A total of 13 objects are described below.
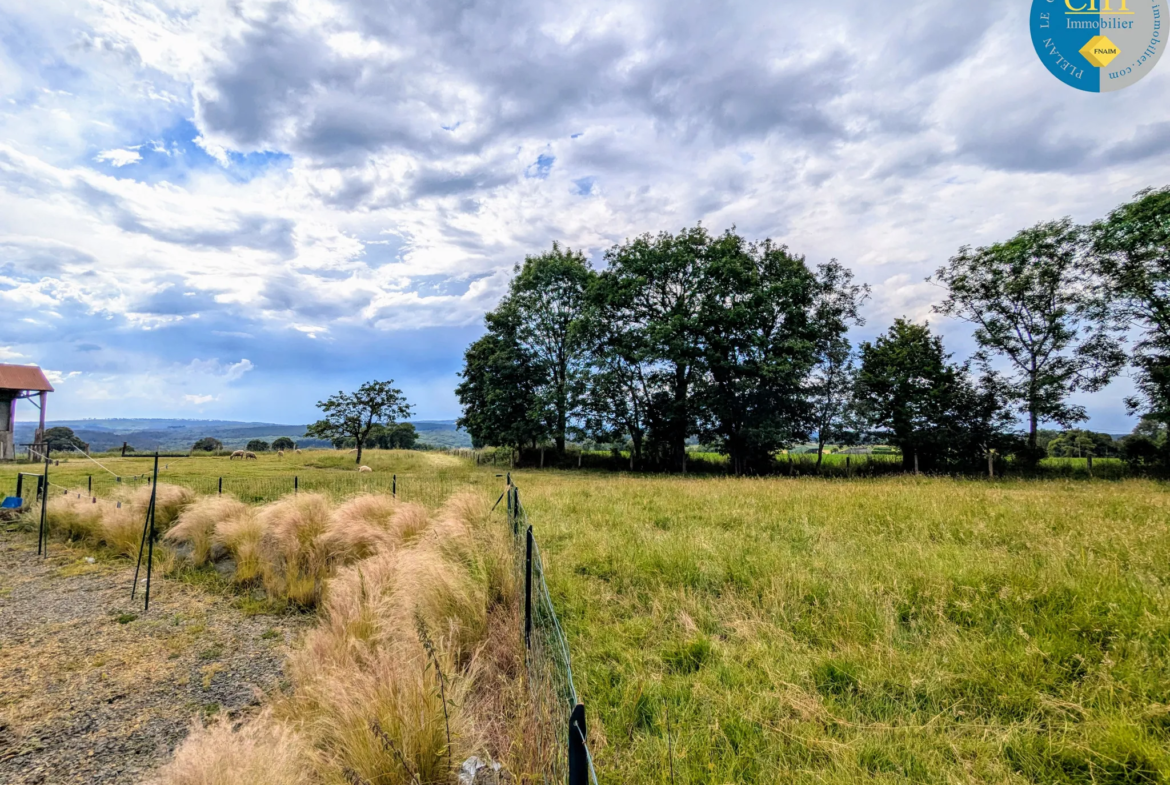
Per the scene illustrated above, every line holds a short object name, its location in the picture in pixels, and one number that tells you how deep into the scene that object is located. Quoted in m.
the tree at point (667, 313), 22.69
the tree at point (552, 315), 27.77
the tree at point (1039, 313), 18.55
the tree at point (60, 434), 37.41
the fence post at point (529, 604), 3.56
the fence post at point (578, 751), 1.32
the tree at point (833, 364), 22.38
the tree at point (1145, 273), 16.30
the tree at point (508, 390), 29.05
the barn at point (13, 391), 26.48
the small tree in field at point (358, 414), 33.81
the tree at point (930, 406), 20.33
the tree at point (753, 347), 21.58
